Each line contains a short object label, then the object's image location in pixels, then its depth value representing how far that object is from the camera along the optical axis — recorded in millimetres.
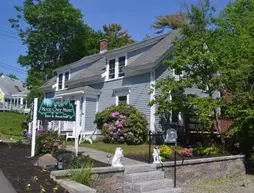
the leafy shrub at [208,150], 10148
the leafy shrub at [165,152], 9180
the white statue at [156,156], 7937
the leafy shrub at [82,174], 5734
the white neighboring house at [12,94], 40953
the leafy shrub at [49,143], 8133
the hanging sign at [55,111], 8367
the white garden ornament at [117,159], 6988
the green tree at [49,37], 31797
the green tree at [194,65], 11398
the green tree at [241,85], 10242
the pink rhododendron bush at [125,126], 13391
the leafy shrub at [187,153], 9901
